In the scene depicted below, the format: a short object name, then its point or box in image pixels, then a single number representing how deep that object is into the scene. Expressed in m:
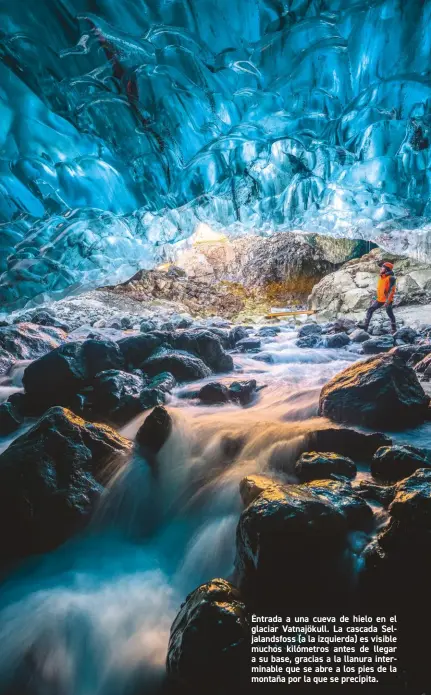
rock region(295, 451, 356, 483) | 2.42
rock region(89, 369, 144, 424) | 4.05
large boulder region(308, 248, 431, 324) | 15.17
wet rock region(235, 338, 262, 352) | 9.03
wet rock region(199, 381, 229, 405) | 4.52
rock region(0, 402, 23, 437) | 3.96
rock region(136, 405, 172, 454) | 3.26
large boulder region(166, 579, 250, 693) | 1.33
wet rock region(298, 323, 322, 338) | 11.15
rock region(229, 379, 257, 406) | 4.59
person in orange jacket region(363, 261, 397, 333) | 8.73
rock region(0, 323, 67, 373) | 6.95
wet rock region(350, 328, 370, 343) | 9.19
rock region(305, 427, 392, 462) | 2.74
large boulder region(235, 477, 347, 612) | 1.59
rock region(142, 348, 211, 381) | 5.56
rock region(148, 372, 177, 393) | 4.82
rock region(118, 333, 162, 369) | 6.13
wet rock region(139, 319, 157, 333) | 12.80
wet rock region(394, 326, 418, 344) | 8.00
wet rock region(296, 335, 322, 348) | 9.37
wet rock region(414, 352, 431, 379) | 4.79
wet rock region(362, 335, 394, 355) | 7.38
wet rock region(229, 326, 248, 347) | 9.75
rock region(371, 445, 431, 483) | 2.29
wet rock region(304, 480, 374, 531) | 1.83
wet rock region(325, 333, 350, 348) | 8.84
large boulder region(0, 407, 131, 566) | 2.33
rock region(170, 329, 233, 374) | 6.46
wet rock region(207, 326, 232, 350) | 9.08
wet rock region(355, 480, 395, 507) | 2.07
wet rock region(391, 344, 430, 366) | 5.62
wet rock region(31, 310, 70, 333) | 13.00
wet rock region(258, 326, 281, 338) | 12.18
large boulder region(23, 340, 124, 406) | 4.61
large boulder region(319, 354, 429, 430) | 3.22
